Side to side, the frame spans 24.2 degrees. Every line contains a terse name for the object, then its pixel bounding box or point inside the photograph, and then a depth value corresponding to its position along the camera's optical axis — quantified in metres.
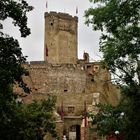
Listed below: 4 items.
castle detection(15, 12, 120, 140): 37.03
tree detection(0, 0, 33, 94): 13.34
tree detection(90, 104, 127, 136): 18.83
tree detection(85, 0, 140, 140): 13.75
